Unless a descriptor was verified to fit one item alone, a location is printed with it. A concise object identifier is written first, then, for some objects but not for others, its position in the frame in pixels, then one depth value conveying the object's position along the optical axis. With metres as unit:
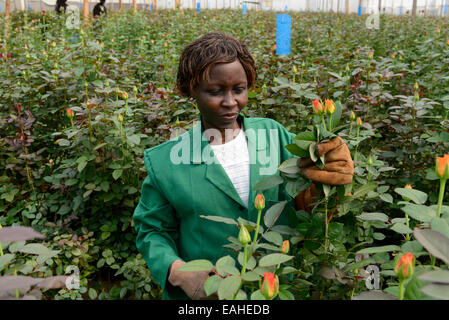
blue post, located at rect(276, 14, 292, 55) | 2.88
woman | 1.10
